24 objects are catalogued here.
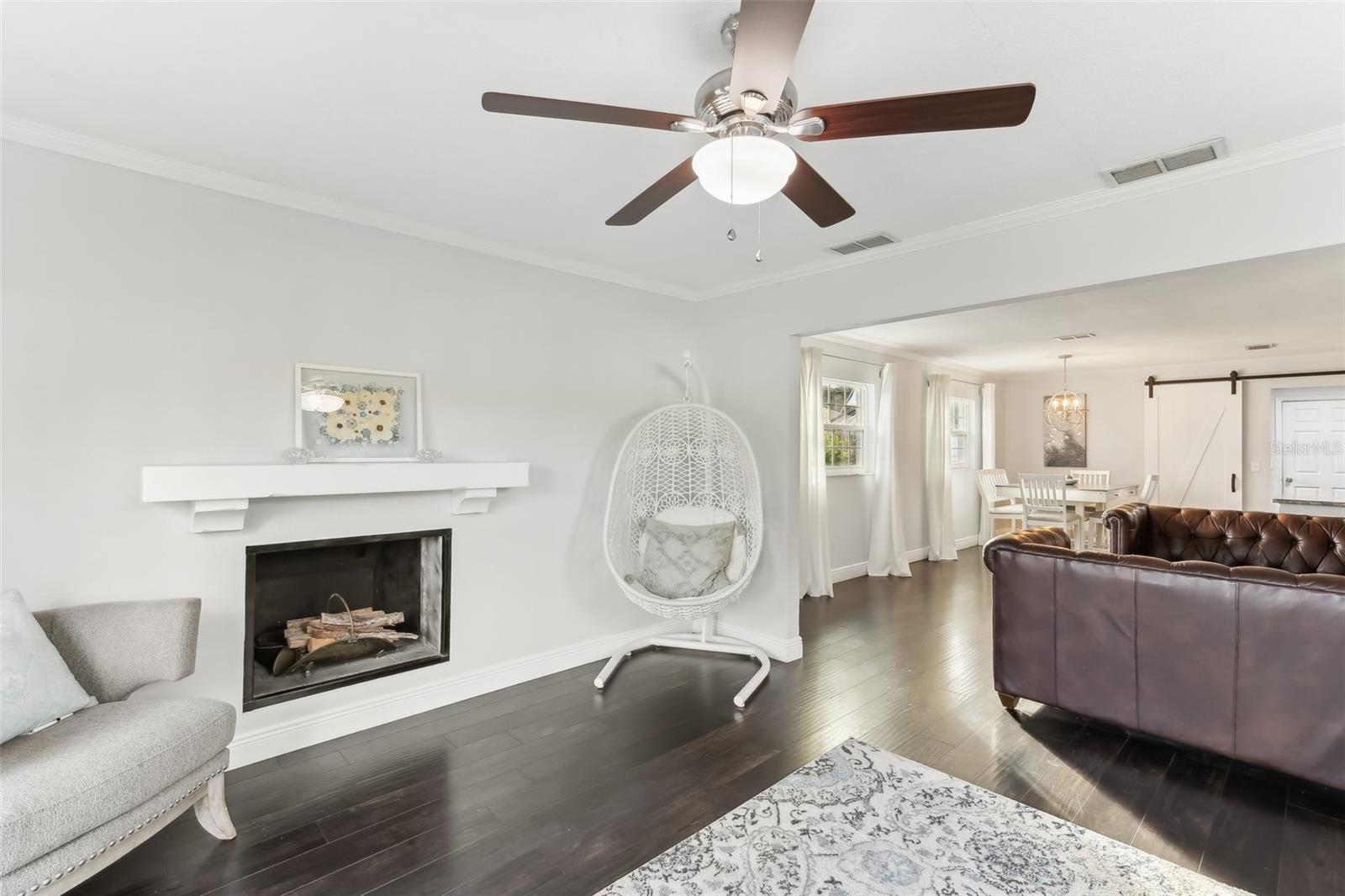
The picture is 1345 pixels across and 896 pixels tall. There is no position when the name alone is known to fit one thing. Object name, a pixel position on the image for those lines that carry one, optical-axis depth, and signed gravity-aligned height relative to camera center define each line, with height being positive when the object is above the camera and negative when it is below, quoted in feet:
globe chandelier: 24.08 +1.67
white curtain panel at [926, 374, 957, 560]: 23.40 -0.88
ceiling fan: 4.49 +2.57
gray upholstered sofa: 5.03 -2.65
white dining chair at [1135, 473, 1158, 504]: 23.59 -1.34
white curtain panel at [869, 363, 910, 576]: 21.11 -1.80
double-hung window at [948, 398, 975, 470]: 26.40 +0.78
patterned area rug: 6.29 -4.14
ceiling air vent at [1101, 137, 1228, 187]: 7.42 +3.41
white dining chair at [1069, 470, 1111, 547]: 23.25 -2.02
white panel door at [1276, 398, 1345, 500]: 22.27 +0.10
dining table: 20.85 -1.47
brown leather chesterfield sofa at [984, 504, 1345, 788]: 7.64 -2.57
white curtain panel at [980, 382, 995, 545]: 28.22 +1.21
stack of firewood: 9.77 -2.76
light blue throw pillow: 5.77 -2.11
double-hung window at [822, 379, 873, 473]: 20.38 +0.85
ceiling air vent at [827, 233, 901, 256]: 10.54 +3.42
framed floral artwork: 9.25 +0.53
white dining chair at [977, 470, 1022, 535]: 24.04 -1.79
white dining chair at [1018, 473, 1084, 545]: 21.22 -1.67
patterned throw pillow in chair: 11.90 -2.02
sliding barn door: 24.09 +0.29
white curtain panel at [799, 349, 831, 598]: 18.34 -1.06
